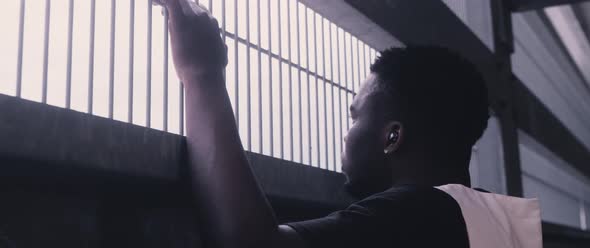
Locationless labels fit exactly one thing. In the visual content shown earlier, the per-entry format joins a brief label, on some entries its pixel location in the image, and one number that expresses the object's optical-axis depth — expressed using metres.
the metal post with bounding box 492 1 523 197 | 2.31
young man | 0.91
